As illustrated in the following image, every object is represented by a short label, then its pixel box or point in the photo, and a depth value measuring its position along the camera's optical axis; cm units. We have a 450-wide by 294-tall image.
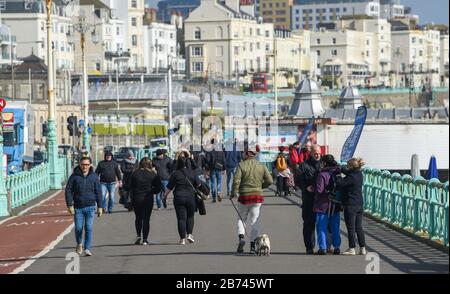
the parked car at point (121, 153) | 7576
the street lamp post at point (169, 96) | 9539
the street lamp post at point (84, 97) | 6894
